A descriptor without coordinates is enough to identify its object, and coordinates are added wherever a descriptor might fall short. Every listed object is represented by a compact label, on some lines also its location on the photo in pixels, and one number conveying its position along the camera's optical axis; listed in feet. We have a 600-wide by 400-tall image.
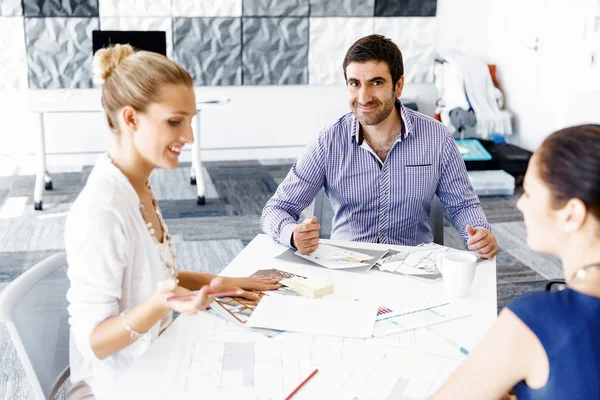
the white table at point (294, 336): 4.10
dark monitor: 15.99
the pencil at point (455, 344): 4.60
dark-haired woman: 3.28
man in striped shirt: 7.79
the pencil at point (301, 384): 4.00
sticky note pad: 5.37
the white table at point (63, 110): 15.16
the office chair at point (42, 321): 4.72
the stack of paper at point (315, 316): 4.82
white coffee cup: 5.40
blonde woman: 4.54
